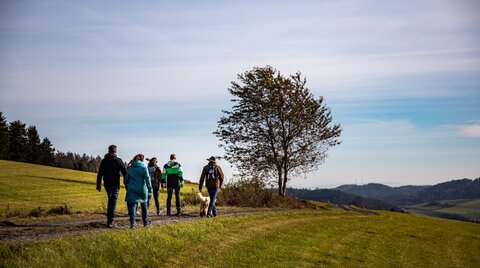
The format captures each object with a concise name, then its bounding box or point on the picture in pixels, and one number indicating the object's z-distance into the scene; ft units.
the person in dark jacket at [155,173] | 68.59
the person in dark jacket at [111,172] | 52.90
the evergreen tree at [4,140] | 302.04
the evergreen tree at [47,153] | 332.76
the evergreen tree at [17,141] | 317.63
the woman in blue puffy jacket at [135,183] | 53.26
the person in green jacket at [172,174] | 68.80
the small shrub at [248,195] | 104.17
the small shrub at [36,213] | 66.08
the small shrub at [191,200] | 95.85
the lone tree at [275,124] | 141.90
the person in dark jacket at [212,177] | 68.85
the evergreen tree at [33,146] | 329.17
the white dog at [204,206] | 68.86
